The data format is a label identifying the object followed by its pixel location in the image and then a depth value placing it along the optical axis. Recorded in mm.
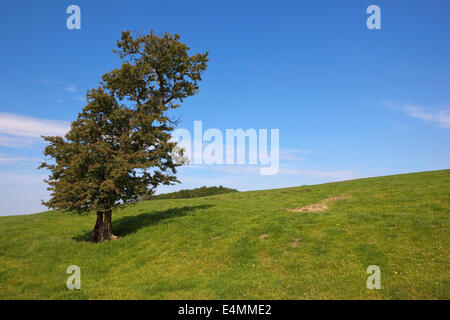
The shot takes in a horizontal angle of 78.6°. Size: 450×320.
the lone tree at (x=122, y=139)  24078
